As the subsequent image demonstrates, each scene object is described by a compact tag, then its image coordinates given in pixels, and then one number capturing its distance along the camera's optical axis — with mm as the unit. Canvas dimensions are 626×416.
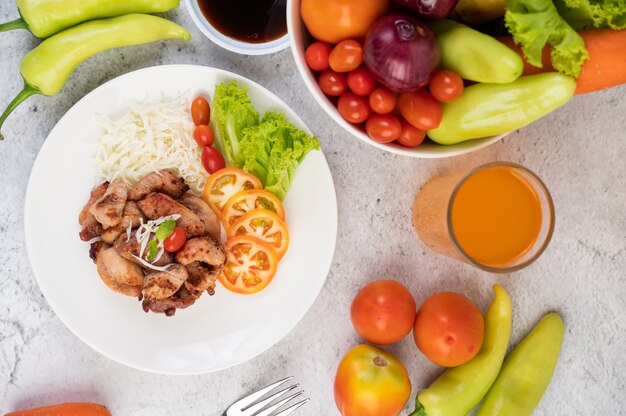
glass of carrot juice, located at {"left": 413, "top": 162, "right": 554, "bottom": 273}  668
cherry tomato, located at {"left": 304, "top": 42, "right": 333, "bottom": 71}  601
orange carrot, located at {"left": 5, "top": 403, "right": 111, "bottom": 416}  713
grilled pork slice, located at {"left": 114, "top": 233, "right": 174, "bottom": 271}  667
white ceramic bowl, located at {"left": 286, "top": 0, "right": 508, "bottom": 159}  603
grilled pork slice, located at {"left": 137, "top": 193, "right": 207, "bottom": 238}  670
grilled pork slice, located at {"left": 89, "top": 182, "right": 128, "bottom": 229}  671
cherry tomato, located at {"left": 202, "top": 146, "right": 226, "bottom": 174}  692
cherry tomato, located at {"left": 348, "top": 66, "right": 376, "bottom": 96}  590
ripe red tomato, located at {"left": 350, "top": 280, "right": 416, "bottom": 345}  688
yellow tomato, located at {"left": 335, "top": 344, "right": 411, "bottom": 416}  682
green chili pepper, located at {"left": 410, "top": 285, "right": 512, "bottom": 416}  712
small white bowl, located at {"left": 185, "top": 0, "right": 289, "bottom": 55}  692
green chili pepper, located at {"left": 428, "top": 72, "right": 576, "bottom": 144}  564
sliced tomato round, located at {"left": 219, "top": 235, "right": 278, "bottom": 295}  683
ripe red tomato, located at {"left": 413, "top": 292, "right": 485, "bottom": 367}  683
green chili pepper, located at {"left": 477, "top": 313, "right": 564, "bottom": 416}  729
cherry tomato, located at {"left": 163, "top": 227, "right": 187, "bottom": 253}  663
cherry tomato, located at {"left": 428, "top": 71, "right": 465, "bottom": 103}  571
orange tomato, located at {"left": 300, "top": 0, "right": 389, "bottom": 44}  578
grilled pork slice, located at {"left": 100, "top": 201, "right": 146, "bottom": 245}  679
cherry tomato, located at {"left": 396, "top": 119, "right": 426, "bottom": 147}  603
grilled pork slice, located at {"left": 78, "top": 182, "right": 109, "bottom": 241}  689
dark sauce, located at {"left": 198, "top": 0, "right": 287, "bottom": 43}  705
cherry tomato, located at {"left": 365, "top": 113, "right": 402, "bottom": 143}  592
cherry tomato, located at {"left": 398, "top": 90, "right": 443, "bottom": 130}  583
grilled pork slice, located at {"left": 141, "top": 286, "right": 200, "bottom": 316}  673
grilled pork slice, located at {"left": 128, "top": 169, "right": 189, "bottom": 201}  689
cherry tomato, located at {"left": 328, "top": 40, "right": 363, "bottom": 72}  581
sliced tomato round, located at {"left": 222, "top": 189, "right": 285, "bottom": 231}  683
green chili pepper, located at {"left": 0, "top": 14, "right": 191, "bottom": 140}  682
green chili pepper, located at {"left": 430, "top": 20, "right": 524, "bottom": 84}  555
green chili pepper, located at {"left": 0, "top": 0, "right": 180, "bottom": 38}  670
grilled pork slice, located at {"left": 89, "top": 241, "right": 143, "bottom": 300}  668
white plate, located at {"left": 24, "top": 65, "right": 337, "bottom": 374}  691
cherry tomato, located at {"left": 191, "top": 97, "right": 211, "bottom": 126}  697
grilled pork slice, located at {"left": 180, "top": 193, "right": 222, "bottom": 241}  684
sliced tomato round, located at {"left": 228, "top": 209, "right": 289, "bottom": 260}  681
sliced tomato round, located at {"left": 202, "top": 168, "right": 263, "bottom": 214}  687
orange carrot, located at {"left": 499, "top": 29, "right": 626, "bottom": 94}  572
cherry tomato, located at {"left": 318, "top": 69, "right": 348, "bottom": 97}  603
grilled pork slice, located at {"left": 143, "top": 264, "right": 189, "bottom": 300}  662
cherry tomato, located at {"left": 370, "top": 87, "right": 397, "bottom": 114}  587
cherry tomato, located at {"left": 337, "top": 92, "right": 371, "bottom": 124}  599
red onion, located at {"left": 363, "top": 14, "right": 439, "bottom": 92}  551
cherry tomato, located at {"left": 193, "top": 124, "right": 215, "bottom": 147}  692
